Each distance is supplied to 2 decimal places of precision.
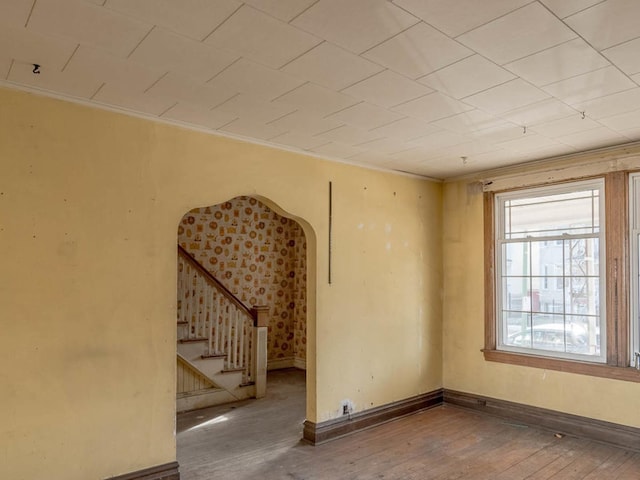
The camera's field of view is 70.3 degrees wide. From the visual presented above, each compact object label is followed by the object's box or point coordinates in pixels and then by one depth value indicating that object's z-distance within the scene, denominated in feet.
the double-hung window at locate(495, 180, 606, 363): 14.60
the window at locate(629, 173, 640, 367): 13.64
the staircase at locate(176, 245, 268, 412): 17.78
